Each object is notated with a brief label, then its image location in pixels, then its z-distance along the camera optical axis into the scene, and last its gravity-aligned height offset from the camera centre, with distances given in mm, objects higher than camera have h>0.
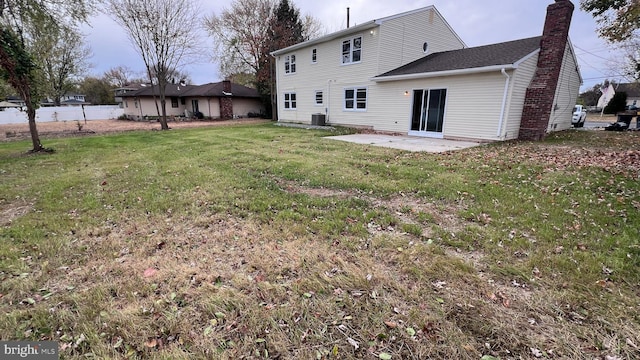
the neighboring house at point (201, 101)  27828 +701
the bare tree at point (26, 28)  8641 +2509
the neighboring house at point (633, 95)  43966 +2192
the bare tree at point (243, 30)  24922 +6792
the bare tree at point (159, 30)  16812 +4604
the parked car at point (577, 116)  18625 -422
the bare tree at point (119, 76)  47250 +5216
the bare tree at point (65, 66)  30803 +4778
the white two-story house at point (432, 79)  10461 +1275
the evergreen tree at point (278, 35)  25469 +6306
